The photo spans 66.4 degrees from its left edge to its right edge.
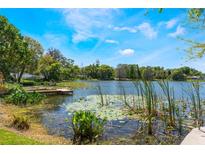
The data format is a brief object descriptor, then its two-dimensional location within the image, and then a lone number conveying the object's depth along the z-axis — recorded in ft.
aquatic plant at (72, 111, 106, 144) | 7.60
